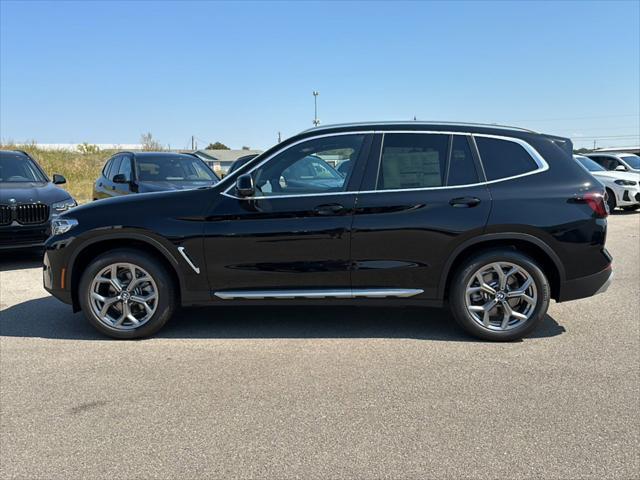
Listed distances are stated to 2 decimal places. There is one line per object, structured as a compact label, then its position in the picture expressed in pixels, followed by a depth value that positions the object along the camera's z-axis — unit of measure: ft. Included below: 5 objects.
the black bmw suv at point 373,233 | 14.65
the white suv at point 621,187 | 47.75
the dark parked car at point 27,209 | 24.90
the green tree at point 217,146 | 352.69
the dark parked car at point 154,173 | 29.81
